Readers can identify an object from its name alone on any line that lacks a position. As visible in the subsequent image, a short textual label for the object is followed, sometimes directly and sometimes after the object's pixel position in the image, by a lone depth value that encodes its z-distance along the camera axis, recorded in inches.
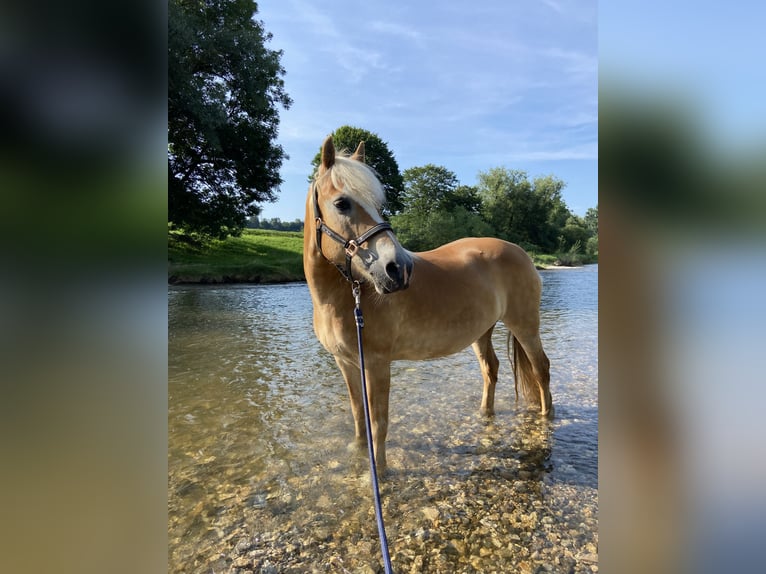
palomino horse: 96.0
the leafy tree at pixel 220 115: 426.3
